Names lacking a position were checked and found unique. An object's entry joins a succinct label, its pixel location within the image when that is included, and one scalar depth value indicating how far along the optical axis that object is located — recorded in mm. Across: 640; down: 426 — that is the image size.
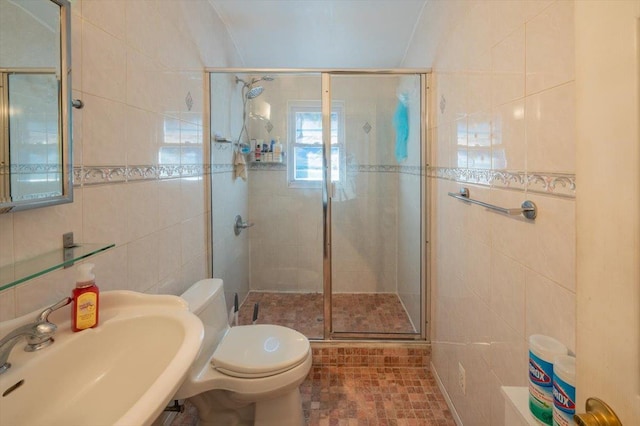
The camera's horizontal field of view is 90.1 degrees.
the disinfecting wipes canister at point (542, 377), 721
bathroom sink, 641
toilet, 1349
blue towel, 2459
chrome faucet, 659
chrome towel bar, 972
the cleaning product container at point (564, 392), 627
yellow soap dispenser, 834
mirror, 748
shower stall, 2297
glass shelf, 698
